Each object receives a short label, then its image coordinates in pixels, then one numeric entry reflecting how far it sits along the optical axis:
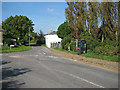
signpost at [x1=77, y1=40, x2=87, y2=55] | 20.38
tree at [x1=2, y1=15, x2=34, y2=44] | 50.47
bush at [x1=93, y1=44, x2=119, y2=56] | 15.58
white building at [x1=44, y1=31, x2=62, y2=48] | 58.99
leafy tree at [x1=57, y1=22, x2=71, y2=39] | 38.91
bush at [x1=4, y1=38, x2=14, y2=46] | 40.70
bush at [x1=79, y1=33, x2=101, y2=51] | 19.98
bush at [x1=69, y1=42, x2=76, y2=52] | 24.51
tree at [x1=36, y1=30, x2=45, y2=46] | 71.19
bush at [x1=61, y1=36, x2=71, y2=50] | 28.60
